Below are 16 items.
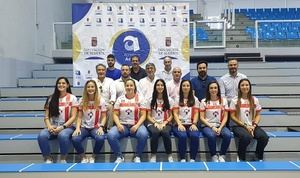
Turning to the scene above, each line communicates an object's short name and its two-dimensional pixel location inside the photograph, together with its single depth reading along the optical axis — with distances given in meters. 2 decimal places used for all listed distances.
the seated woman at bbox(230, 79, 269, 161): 4.11
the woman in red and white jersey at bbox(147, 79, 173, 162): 4.19
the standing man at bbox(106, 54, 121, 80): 5.14
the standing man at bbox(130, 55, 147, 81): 5.10
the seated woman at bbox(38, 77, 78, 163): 4.07
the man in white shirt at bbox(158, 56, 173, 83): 5.04
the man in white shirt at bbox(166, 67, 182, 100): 4.57
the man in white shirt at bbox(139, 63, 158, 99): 4.70
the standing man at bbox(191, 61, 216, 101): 4.58
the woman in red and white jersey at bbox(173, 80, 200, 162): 4.16
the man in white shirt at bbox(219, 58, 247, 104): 4.67
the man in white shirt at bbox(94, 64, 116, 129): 4.59
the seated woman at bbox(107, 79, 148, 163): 4.13
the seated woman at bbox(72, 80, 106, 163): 4.18
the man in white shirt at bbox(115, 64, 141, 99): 4.68
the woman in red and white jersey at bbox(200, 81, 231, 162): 4.16
